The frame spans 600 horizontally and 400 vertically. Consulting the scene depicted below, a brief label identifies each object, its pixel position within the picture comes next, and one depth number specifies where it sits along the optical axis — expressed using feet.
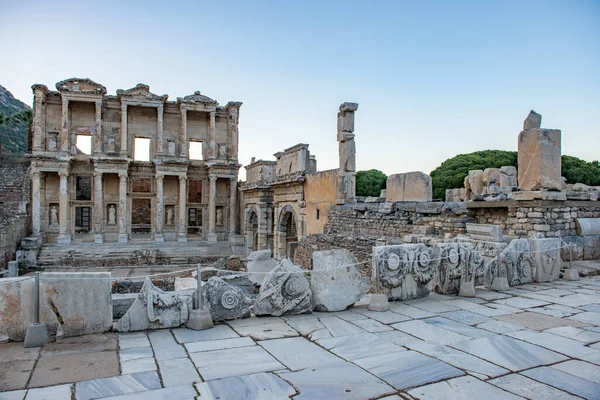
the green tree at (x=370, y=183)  150.30
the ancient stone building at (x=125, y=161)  77.71
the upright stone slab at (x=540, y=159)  31.07
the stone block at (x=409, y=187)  39.75
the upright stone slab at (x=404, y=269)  20.43
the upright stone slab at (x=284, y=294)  18.34
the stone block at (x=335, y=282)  19.20
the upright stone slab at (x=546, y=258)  26.37
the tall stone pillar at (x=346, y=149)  45.11
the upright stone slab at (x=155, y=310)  16.02
